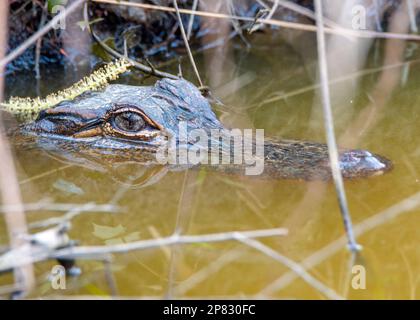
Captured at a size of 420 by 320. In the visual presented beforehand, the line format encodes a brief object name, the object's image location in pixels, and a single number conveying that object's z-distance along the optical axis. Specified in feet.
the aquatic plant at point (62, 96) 14.12
